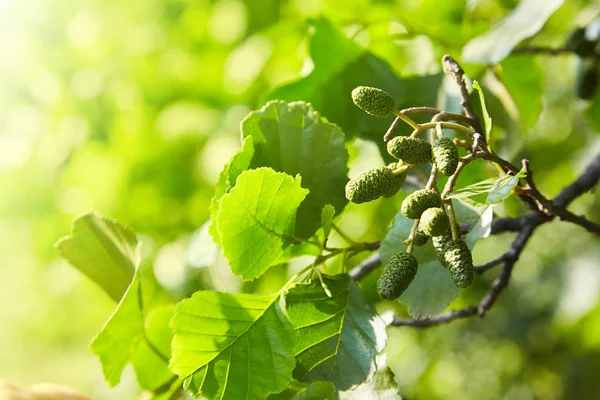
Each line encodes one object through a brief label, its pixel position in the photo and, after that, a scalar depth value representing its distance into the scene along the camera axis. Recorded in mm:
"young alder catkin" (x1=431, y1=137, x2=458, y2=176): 714
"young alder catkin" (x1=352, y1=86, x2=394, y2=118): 738
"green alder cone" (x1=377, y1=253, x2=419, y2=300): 730
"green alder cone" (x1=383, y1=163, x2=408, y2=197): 736
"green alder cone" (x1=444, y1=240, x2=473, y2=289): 719
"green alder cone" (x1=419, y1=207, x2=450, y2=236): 710
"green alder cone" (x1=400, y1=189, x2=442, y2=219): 722
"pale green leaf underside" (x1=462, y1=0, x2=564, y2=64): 867
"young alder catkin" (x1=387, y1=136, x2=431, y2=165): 725
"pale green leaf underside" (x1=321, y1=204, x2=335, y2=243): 772
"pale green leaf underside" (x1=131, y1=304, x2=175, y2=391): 859
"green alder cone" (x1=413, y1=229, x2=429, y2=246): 742
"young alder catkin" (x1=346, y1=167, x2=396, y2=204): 730
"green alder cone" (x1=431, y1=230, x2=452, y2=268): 729
